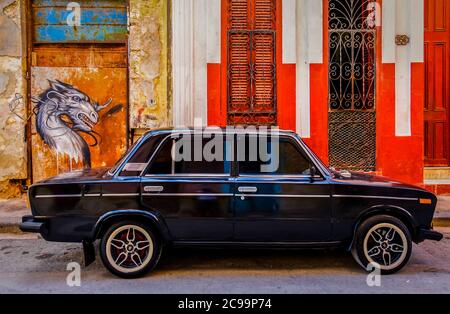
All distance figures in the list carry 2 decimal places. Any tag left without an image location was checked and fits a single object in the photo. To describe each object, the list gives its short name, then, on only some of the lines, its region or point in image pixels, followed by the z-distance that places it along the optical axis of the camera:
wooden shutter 9.59
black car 5.12
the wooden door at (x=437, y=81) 9.87
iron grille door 9.57
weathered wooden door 9.54
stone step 9.80
